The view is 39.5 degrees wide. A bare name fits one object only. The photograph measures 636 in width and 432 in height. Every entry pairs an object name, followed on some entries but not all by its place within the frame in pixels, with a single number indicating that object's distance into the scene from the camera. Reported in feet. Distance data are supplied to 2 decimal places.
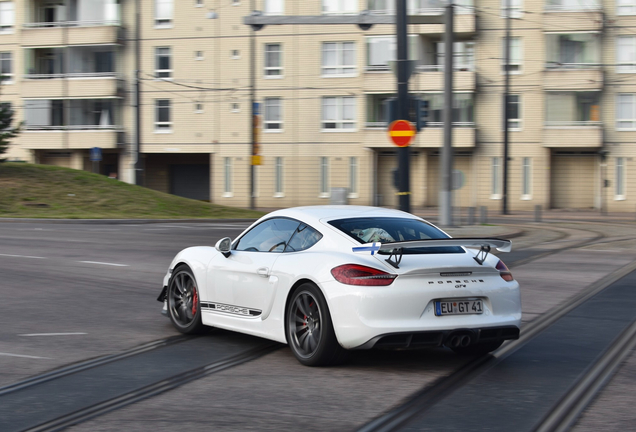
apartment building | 149.48
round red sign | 60.08
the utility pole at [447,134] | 73.51
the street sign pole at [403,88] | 59.77
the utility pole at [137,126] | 139.64
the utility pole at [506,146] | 130.72
